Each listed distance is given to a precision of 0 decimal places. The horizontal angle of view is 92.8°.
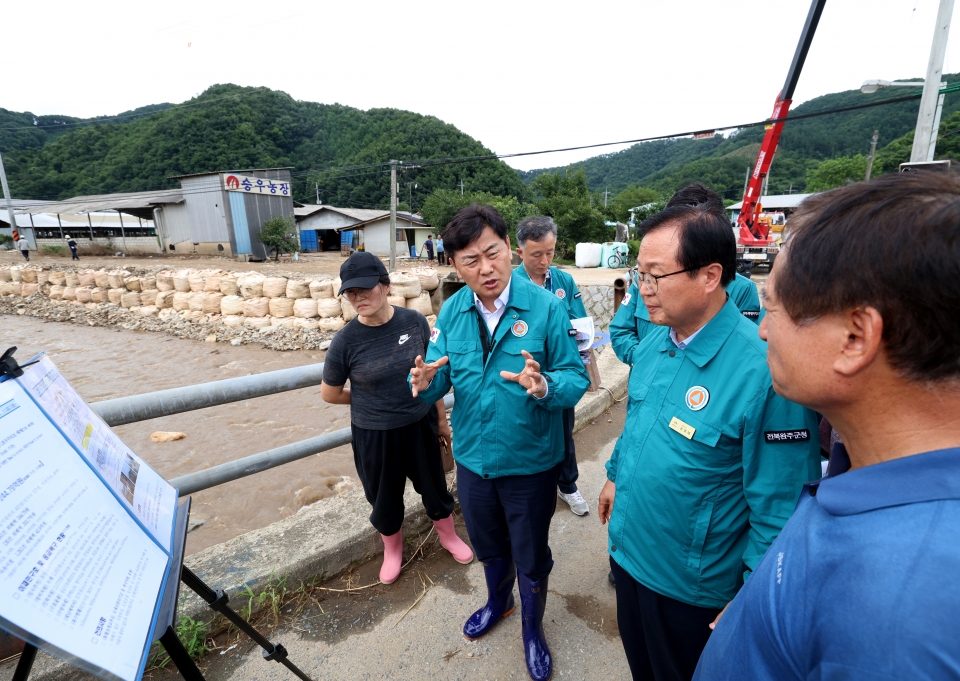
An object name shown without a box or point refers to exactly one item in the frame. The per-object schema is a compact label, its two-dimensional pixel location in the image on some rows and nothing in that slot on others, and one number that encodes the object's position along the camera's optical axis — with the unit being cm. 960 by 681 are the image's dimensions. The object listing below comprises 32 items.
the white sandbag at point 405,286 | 1180
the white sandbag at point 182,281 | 1437
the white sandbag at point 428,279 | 1336
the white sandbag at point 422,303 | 1215
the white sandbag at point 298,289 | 1259
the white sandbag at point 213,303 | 1362
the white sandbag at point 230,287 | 1355
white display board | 79
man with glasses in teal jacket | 114
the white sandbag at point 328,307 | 1229
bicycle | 1698
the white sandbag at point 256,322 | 1265
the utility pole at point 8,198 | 2058
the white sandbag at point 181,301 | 1411
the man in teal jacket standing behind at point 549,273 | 292
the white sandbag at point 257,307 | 1280
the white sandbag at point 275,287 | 1280
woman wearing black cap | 222
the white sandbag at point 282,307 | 1262
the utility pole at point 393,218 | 1700
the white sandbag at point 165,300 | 1462
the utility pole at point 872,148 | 2412
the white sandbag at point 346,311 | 1238
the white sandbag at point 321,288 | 1241
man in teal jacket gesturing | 178
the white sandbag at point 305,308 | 1235
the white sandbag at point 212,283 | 1384
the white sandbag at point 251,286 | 1305
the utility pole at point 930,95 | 703
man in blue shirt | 48
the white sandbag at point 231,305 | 1309
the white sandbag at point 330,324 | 1219
